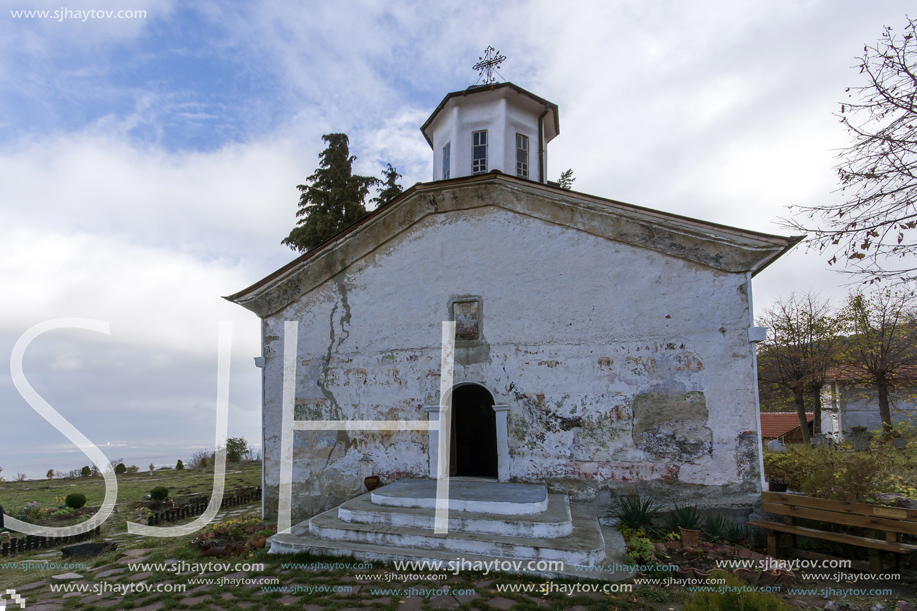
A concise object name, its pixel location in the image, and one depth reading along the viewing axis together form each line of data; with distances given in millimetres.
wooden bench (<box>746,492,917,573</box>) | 5984
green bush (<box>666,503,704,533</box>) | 7289
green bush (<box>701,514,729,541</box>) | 7328
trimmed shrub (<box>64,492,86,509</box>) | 11508
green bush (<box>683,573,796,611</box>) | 3398
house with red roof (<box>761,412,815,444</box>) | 24375
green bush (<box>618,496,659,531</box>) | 7586
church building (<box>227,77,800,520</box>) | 7957
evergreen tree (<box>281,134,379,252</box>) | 18547
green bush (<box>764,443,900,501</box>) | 6520
